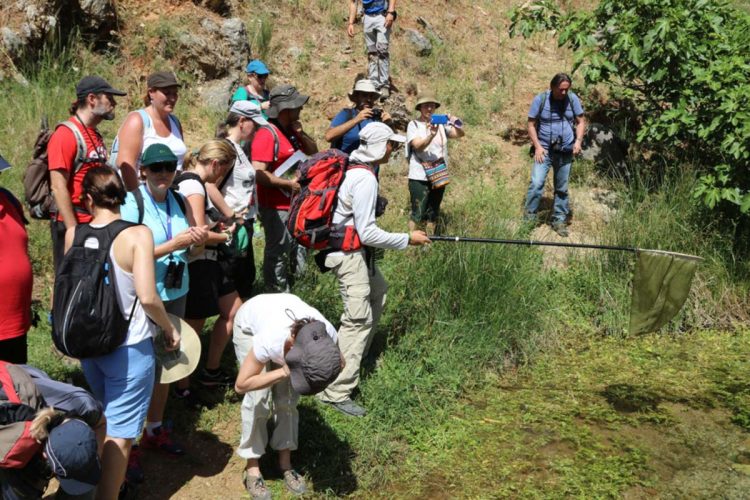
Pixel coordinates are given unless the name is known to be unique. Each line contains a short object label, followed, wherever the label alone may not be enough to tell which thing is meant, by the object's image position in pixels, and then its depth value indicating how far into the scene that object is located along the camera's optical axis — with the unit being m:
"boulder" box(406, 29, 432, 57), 10.47
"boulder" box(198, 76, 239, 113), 8.64
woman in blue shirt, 3.64
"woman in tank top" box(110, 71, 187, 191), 4.29
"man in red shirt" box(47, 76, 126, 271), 4.00
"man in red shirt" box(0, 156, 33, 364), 3.45
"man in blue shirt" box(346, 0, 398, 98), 8.34
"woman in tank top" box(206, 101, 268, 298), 4.55
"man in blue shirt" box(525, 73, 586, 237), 7.28
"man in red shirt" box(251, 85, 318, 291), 5.10
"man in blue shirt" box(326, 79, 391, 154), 5.71
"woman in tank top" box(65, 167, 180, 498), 3.11
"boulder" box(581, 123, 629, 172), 8.33
